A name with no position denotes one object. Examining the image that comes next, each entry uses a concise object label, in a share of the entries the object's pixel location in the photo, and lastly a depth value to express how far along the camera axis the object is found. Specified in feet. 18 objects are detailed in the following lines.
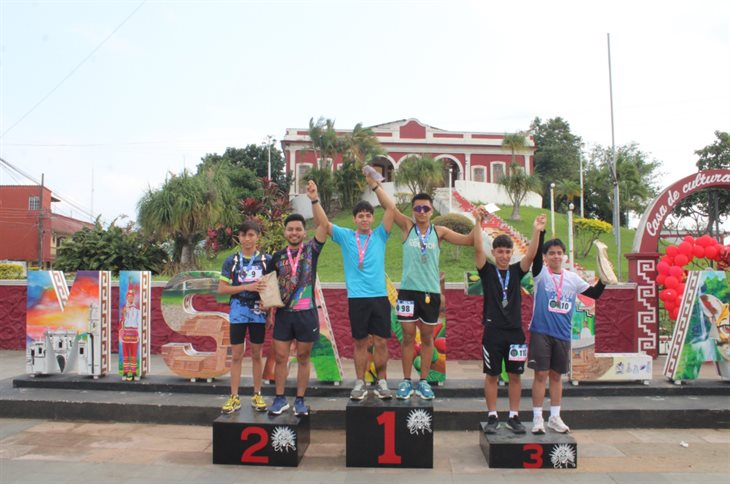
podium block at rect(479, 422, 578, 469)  13.84
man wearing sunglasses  15.34
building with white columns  120.78
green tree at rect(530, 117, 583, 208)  156.97
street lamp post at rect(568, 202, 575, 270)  42.95
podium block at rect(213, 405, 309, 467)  14.16
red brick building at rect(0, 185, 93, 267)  104.47
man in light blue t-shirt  15.07
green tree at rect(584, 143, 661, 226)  110.83
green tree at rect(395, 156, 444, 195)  89.86
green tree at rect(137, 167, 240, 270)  45.88
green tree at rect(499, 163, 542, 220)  88.17
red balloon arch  26.27
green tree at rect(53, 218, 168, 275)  38.99
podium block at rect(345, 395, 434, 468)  13.93
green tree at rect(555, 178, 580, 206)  100.58
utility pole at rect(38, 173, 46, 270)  88.54
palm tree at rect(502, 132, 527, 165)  105.09
